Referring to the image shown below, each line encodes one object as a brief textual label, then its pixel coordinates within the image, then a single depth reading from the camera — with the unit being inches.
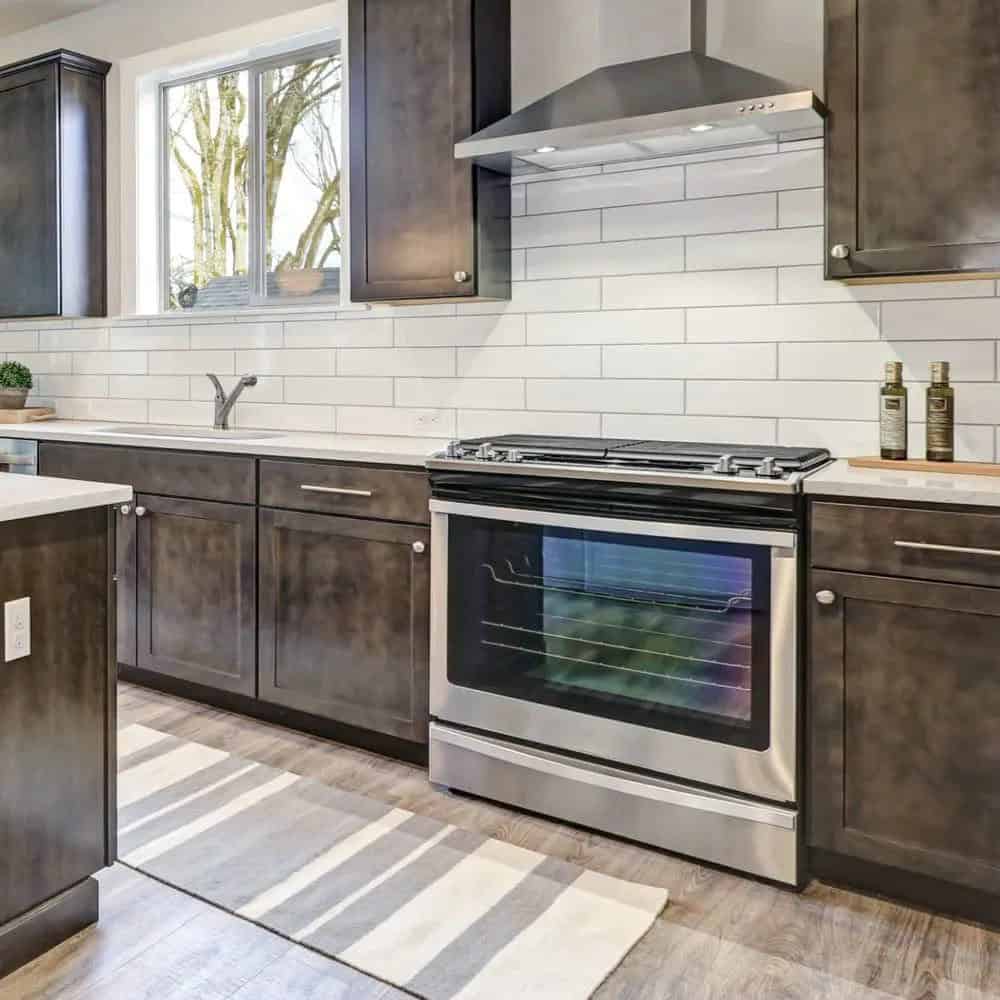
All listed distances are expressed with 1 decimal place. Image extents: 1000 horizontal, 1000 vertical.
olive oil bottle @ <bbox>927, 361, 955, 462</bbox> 95.3
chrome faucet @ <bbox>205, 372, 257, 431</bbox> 147.8
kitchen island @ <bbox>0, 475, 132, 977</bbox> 71.9
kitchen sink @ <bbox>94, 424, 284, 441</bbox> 138.8
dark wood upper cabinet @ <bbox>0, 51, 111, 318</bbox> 162.7
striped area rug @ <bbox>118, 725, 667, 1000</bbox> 76.6
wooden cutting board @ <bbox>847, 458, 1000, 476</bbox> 91.2
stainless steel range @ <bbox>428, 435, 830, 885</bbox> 87.4
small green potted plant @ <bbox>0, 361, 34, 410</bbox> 173.6
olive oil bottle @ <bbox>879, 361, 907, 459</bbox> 97.0
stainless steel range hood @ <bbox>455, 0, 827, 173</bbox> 93.2
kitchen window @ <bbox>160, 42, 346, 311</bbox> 149.1
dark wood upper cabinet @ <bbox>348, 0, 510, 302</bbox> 117.6
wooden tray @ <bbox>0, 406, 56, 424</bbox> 168.4
